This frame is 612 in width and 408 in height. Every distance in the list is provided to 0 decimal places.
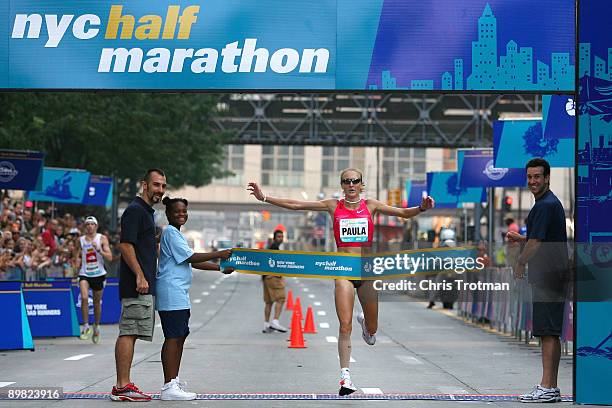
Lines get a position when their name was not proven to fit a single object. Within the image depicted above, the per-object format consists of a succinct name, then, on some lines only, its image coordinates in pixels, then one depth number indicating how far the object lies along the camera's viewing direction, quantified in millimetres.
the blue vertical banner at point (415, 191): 46875
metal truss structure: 59688
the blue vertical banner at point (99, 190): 41391
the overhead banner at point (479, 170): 30016
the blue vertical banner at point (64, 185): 38312
